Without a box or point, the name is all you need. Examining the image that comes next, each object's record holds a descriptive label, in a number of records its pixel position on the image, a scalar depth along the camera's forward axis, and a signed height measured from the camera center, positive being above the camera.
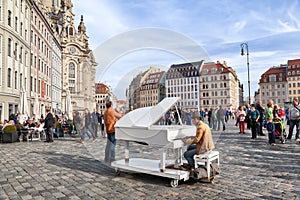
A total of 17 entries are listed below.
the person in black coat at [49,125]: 13.71 -0.77
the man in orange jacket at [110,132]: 6.89 -0.62
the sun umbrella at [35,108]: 22.31 +0.28
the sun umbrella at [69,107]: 21.64 +0.33
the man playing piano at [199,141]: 5.27 -0.67
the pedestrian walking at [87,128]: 13.37 -0.95
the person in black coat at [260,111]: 14.03 -0.13
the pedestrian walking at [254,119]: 12.88 -0.53
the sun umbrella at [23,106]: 18.73 +0.39
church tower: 73.00 +22.25
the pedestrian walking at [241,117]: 15.71 -0.51
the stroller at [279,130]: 11.28 -0.97
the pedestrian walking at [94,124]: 13.44 -0.74
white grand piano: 5.07 -0.50
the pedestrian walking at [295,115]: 11.70 -0.31
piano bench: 5.28 -1.04
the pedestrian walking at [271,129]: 10.81 -0.88
